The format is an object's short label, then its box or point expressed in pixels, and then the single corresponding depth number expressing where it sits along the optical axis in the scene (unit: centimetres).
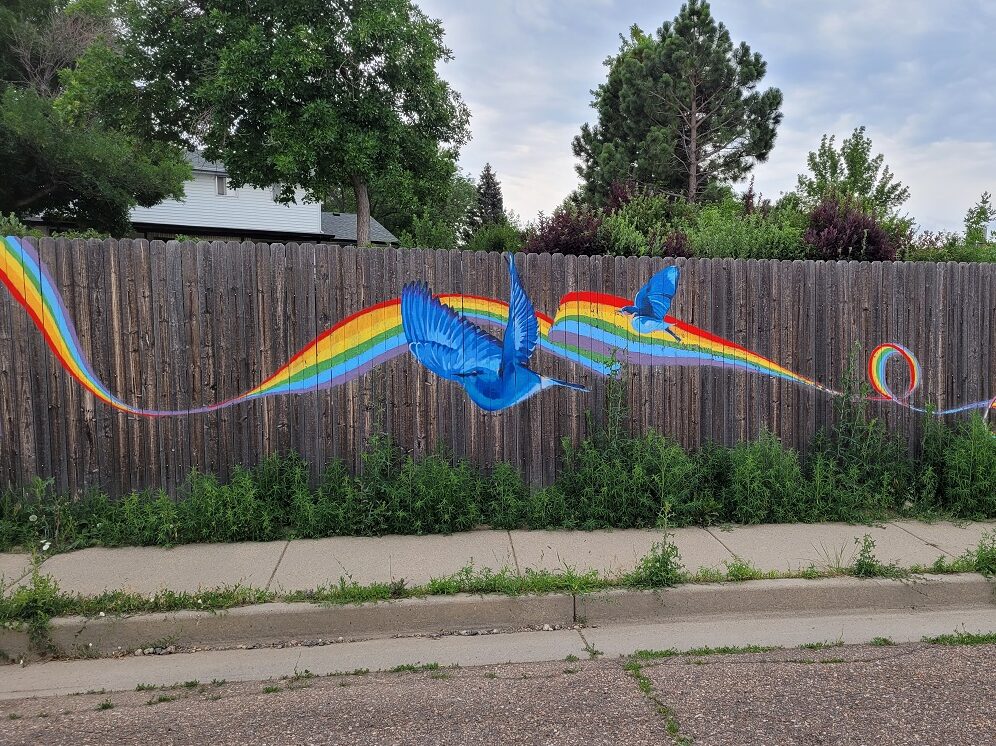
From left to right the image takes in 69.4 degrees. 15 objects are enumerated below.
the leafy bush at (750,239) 850
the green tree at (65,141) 1700
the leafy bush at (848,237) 858
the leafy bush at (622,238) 853
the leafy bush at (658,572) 464
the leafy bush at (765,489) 600
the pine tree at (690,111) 2678
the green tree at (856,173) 2108
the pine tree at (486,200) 5952
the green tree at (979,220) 1063
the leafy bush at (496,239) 1279
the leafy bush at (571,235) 863
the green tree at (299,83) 1756
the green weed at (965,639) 419
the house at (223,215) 3034
